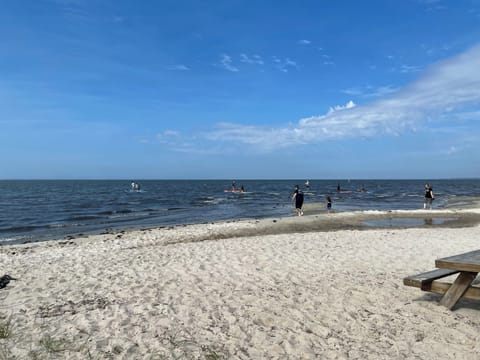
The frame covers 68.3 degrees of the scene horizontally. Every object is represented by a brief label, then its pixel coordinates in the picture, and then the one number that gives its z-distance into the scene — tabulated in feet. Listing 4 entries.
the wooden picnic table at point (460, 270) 15.33
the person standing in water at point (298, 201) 75.97
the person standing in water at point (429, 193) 80.83
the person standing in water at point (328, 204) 84.69
